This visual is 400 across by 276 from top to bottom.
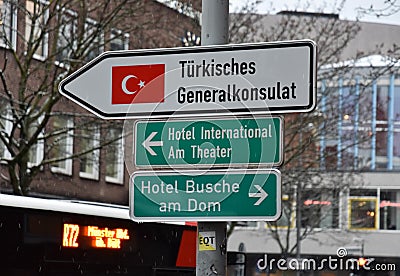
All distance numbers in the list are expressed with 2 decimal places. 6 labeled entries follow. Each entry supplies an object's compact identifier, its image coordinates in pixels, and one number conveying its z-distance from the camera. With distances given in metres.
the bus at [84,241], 12.65
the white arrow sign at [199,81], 6.18
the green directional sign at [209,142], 6.11
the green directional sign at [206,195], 6.05
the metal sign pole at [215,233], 6.15
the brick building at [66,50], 24.93
